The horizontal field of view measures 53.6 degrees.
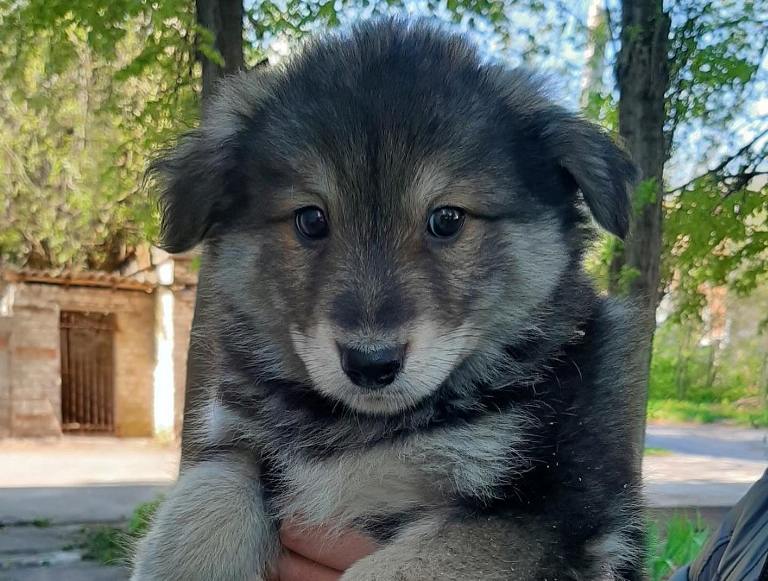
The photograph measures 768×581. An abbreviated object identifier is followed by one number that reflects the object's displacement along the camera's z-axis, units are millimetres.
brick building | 16031
